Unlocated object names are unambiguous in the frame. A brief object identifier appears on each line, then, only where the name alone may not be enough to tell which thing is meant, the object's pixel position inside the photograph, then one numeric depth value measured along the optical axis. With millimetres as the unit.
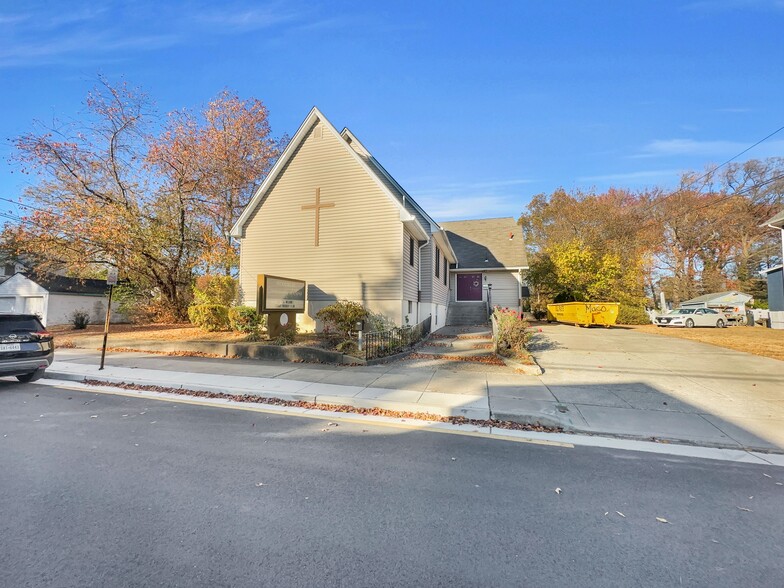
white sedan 25062
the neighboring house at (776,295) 21741
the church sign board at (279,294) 11188
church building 13148
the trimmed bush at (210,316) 14039
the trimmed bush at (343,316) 11219
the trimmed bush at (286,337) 11297
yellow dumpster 19547
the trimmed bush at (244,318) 13484
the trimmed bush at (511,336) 10242
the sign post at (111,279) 9047
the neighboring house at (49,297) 20266
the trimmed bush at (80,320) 18594
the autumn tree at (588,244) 22516
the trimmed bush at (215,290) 14359
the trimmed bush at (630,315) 24266
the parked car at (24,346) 7270
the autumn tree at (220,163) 18750
